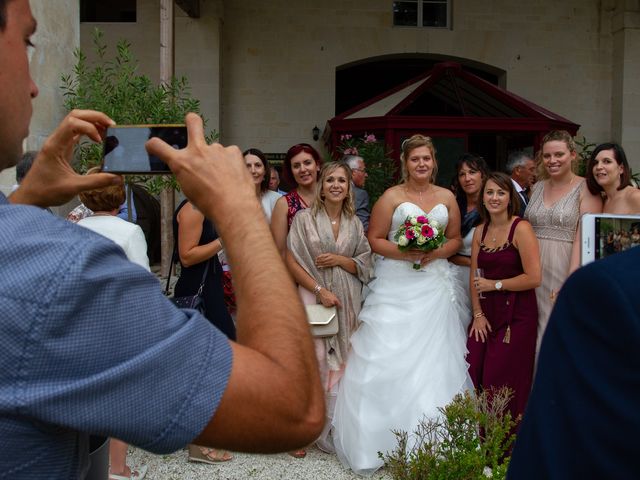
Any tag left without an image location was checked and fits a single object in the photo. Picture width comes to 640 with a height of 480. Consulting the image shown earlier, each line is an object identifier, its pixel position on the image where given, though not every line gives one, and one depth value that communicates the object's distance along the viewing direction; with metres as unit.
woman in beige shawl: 4.91
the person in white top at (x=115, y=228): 3.65
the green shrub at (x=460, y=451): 2.94
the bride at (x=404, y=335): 4.57
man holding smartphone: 0.87
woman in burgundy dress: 4.81
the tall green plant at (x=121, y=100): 5.95
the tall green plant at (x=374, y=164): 8.62
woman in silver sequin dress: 5.01
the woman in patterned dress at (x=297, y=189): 5.27
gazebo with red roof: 10.80
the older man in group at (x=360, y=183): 6.43
